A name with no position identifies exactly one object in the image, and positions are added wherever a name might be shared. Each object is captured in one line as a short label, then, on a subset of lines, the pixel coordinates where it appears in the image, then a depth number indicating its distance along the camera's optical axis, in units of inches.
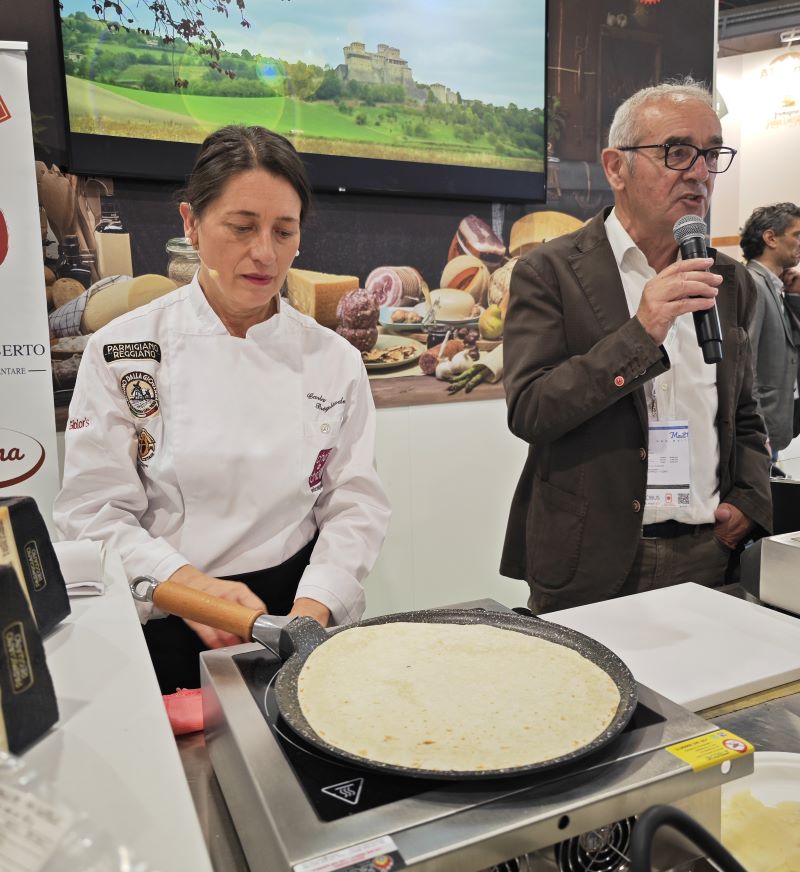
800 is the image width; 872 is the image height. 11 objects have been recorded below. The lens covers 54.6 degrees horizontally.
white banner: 87.9
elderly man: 69.6
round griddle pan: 25.7
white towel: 34.5
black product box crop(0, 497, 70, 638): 26.3
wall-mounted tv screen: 99.7
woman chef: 58.9
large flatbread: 26.7
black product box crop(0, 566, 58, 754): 20.8
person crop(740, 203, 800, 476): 163.0
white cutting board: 41.1
